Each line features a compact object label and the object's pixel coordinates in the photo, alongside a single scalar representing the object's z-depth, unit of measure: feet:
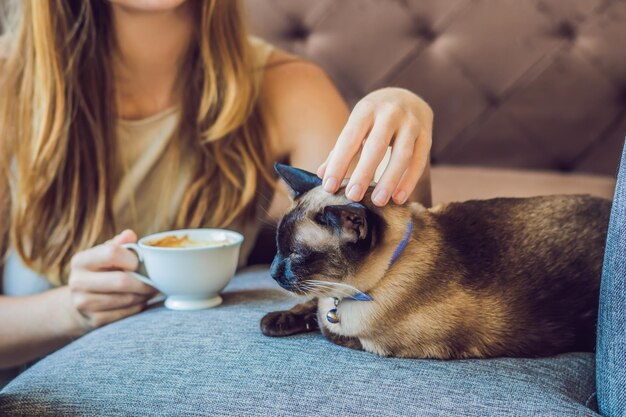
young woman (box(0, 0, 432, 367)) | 3.67
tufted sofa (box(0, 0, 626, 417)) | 4.19
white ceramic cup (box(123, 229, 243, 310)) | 2.87
